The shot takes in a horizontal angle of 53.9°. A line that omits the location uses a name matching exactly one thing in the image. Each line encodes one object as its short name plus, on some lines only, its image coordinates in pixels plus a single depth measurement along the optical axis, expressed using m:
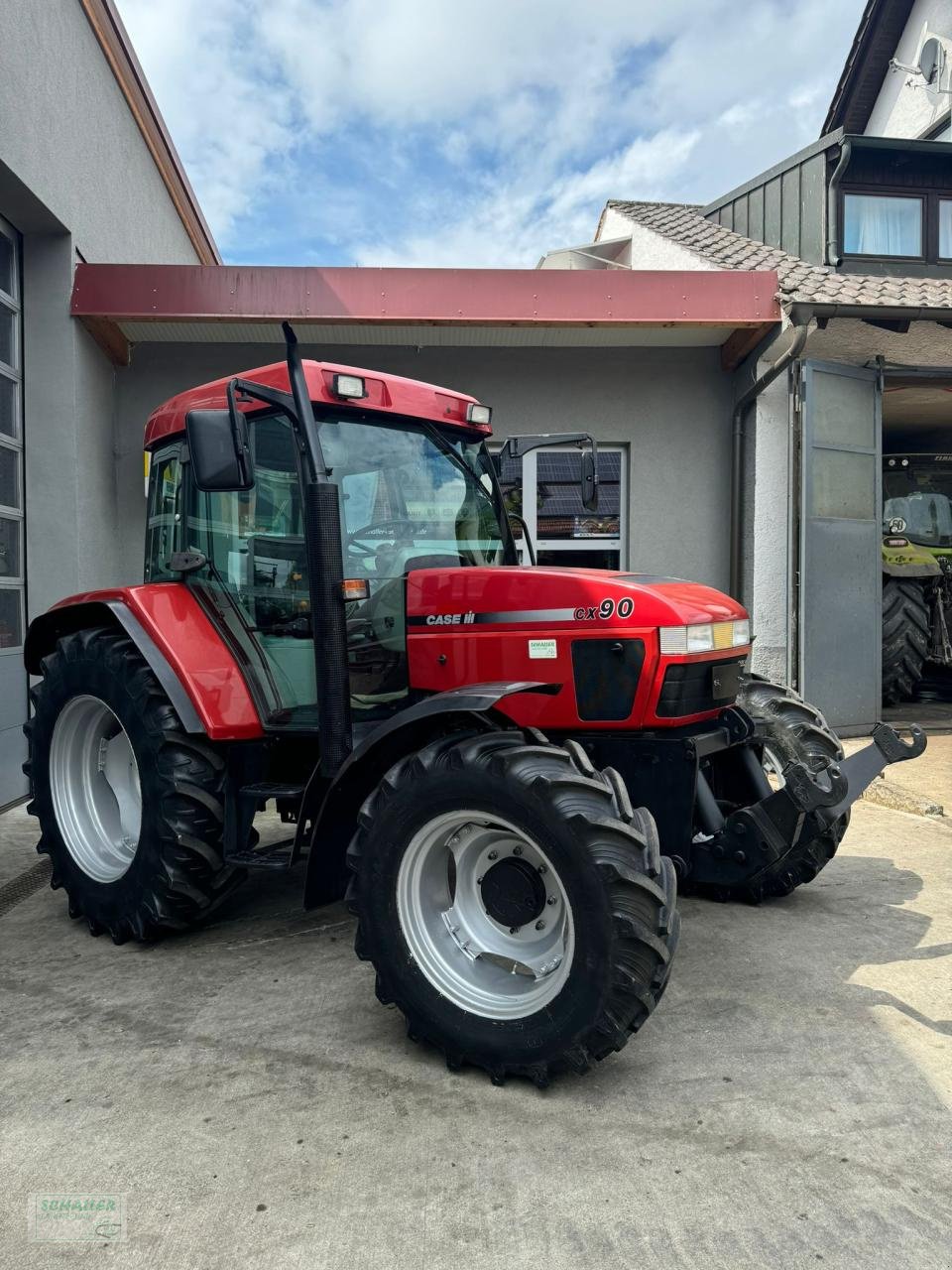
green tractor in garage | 9.17
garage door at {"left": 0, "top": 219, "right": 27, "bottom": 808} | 5.93
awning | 6.72
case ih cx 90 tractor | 2.53
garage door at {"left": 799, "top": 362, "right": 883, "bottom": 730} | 7.57
